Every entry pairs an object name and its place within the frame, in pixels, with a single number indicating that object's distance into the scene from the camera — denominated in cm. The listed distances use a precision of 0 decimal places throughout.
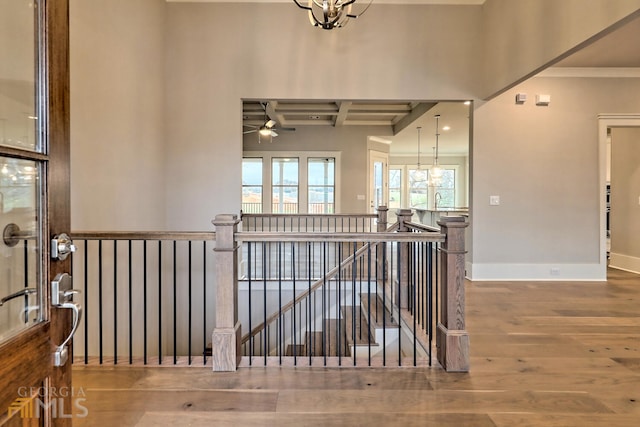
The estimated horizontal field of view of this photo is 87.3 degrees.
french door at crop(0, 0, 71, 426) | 76
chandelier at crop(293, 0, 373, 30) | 266
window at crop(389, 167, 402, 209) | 1227
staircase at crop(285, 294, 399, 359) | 330
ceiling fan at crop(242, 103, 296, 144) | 611
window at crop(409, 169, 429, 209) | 1230
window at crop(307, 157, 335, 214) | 825
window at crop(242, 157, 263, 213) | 846
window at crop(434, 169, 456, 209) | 1238
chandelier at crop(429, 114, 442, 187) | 934
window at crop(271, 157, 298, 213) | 834
